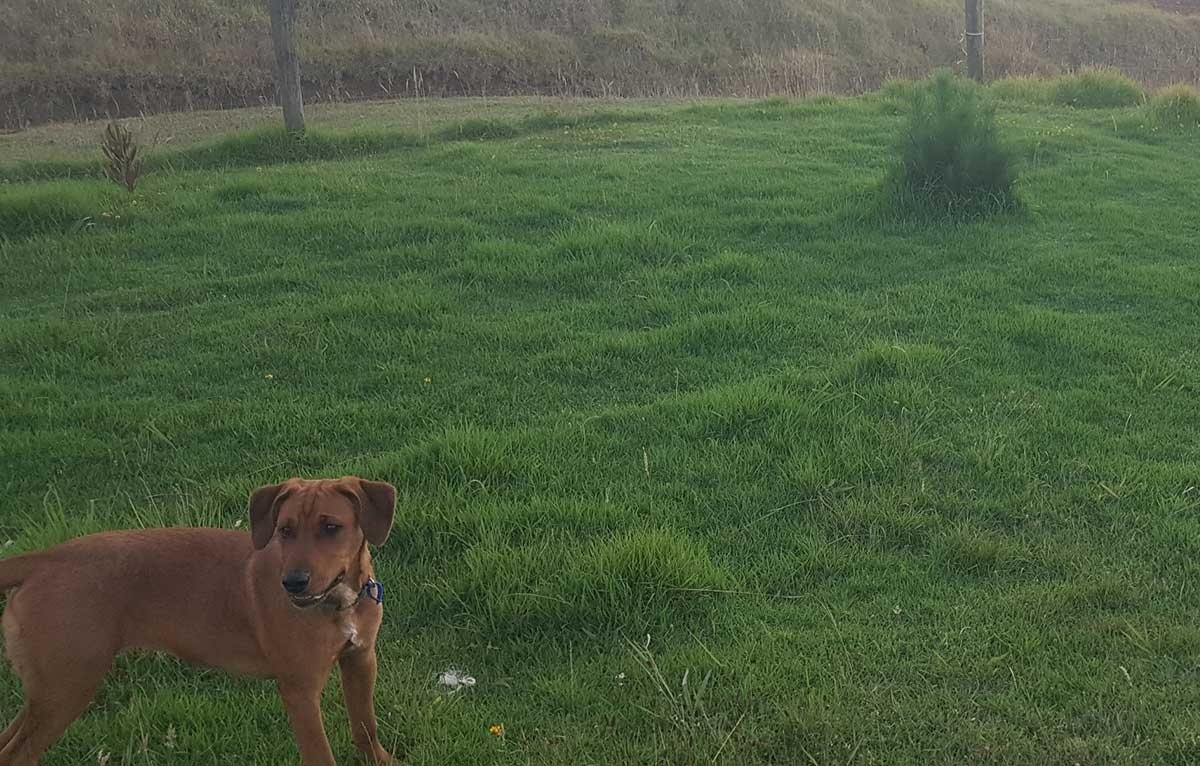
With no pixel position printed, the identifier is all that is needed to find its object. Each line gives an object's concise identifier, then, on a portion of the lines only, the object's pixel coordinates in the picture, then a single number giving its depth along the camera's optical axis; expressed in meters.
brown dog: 2.81
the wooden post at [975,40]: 15.84
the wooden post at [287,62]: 12.24
